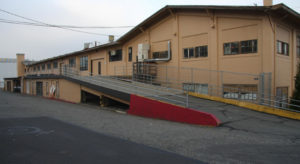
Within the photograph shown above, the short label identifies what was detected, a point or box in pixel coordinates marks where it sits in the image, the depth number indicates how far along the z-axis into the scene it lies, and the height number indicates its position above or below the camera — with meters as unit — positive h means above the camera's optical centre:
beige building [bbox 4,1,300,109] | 11.46 +1.76
